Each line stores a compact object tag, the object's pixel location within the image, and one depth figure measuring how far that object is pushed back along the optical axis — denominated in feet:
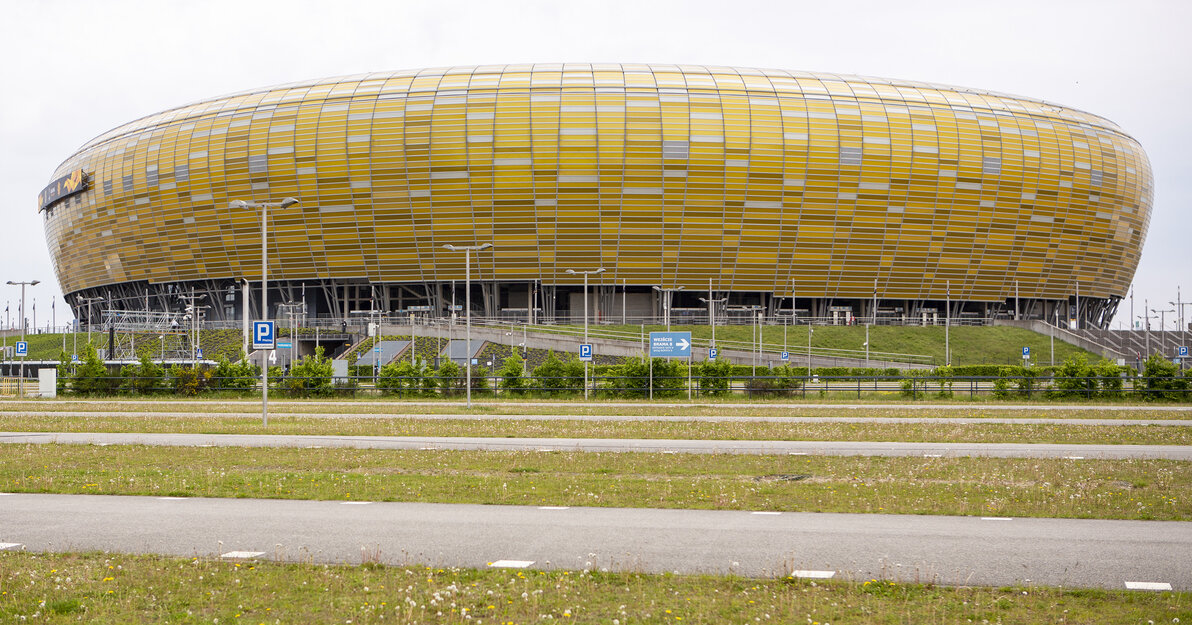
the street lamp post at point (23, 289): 252.67
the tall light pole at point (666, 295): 295.52
